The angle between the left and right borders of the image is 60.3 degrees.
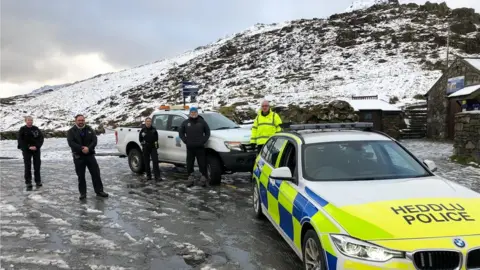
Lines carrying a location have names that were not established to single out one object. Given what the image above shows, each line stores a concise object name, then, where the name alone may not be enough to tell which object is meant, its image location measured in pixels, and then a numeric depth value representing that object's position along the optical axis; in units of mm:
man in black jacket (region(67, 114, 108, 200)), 8044
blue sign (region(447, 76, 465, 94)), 22625
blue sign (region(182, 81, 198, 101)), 17672
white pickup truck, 8961
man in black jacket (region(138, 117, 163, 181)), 9969
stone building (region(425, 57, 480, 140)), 22219
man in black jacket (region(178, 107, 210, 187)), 8906
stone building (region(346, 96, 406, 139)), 24641
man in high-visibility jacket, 8586
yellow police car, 2957
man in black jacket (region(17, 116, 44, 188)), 9617
